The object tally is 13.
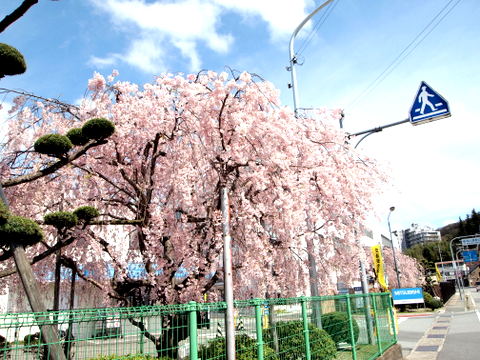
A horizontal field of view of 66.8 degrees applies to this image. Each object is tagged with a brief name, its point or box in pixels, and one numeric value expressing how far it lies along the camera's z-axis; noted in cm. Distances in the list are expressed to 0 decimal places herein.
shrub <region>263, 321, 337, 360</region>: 575
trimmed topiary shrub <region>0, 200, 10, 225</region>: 536
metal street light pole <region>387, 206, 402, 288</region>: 3175
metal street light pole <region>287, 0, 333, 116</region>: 1169
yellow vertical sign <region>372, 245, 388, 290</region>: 1343
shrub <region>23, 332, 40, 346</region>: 337
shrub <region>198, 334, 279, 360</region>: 501
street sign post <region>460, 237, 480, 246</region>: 3453
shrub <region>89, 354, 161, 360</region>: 399
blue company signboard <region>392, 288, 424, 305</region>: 2364
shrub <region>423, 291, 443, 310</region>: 3184
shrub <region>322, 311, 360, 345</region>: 738
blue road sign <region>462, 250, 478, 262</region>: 4897
